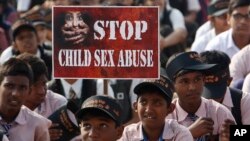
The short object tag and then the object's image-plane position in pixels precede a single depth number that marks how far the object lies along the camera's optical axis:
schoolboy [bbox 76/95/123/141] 9.27
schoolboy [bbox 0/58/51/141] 9.80
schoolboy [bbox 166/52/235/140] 10.27
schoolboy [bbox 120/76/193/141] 9.51
